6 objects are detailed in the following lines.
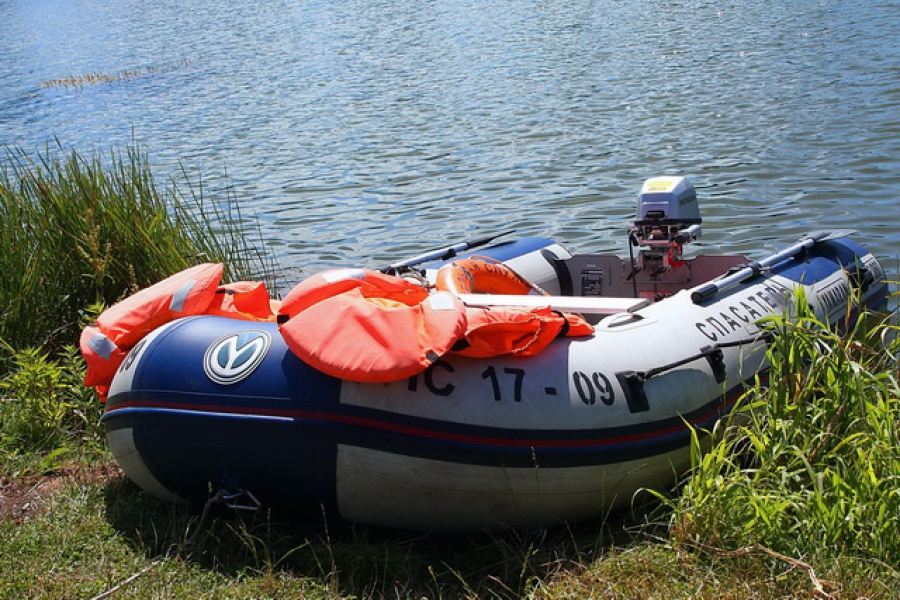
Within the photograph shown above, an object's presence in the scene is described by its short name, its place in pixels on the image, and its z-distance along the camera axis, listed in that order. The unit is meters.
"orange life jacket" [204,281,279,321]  3.46
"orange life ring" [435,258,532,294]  3.79
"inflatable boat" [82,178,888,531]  2.80
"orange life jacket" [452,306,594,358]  2.85
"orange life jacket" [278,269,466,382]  2.70
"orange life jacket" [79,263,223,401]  3.26
